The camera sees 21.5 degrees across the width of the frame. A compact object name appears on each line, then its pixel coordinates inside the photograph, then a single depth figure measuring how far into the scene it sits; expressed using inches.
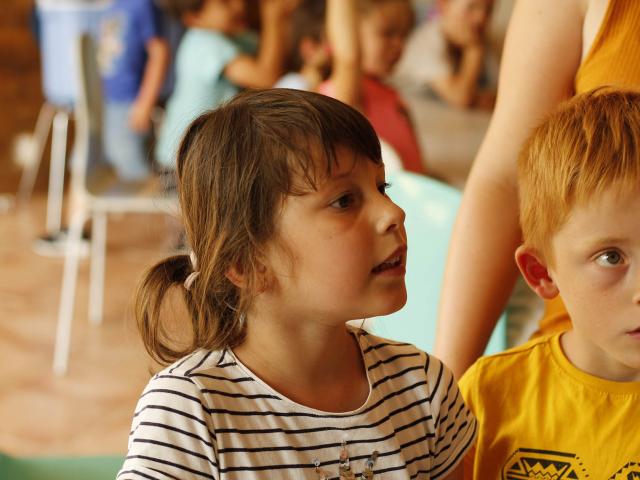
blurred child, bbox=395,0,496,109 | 255.2
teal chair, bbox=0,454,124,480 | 76.0
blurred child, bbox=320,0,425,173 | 245.1
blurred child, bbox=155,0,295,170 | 262.0
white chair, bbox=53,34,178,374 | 221.4
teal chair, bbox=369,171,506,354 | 99.1
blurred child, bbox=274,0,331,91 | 276.5
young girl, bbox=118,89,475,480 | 59.2
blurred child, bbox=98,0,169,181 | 302.5
